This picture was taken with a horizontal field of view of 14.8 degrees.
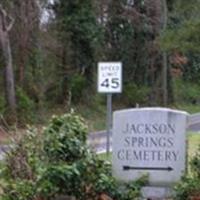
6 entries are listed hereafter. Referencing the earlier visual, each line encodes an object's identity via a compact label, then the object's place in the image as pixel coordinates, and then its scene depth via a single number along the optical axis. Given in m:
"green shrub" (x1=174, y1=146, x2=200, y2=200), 8.56
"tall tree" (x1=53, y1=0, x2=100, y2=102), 42.00
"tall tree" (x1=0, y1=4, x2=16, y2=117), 33.44
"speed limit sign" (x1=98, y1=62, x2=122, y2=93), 18.08
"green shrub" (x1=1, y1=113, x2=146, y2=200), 8.35
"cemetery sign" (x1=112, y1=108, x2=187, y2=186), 9.54
